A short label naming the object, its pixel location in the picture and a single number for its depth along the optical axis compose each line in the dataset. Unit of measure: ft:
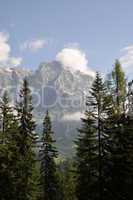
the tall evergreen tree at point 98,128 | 120.88
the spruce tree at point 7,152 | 132.18
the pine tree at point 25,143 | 148.36
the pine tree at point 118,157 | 119.85
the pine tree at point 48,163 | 198.40
